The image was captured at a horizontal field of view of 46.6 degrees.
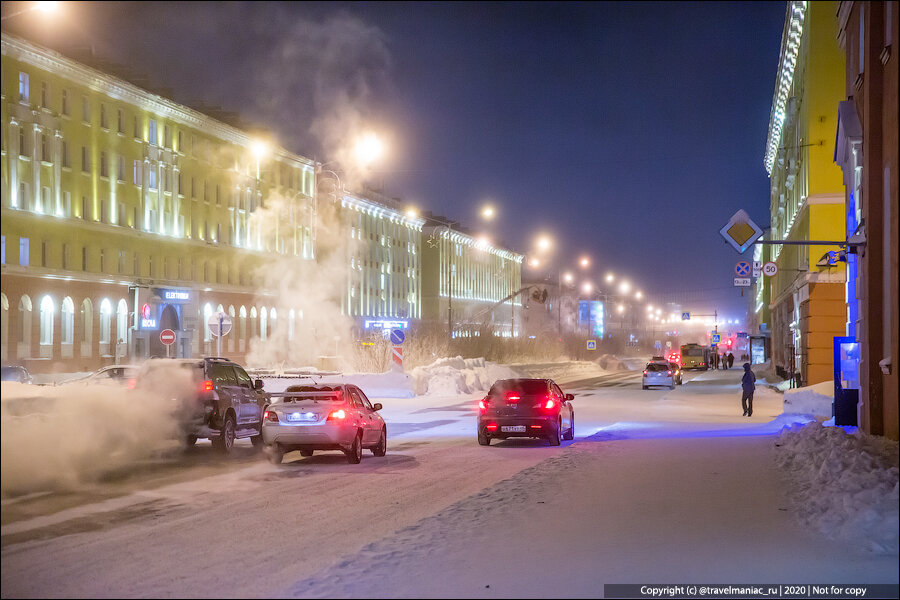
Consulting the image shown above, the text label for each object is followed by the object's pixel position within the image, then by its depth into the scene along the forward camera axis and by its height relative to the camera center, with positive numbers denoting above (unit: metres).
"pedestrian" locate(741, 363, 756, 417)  31.70 -2.35
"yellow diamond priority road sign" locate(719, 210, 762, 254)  19.91 +1.50
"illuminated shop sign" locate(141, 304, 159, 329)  46.92 -0.49
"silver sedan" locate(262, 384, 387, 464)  18.22 -1.98
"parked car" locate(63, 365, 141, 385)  20.13 -1.32
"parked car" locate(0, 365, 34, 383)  35.64 -2.28
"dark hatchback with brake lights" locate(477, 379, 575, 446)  21.98 -2.19
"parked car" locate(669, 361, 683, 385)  56.19 -3.42
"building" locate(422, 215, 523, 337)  127.31 +4.35
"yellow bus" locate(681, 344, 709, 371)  99.81 -4.54
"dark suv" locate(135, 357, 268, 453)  19.72 -1.77
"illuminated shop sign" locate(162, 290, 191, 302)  67.06 +1.05
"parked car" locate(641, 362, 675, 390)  53.84 -3.43
